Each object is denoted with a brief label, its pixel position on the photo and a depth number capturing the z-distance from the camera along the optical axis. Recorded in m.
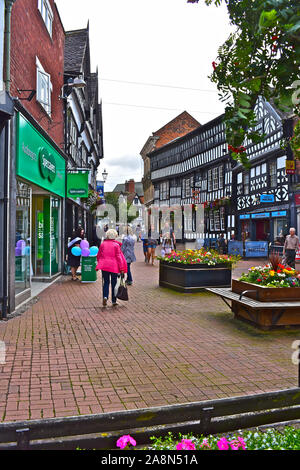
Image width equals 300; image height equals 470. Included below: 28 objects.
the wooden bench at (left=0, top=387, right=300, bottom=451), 2.60
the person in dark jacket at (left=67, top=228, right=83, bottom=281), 13.52
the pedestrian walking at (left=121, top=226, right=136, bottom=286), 12.20
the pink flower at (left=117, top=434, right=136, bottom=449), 2.78
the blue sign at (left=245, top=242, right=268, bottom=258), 23.14
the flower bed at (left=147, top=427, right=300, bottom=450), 2.76
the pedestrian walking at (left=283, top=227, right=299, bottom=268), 14.55
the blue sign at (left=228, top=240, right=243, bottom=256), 23.25
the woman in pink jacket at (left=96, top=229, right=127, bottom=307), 8.90
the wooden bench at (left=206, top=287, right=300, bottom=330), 6.52
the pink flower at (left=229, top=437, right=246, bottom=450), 2.76
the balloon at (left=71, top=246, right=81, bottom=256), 13.35
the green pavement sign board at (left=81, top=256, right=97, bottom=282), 13.07
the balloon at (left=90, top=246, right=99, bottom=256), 13.25
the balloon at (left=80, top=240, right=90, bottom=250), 13.37
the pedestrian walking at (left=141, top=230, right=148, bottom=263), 19.34
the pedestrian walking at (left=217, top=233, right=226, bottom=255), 24.89
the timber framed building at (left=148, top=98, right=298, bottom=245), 25.30
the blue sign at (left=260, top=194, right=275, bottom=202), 25.69
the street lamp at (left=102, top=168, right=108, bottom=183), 37.16
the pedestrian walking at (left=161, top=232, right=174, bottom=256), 18.78
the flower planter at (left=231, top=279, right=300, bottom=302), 6.70
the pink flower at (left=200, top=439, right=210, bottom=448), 2.85
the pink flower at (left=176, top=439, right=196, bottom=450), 2.65
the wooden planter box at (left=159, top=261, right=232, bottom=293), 10.52
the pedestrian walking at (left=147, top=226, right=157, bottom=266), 18.63
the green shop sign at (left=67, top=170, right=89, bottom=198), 15.23
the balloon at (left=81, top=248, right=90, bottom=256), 13.27
